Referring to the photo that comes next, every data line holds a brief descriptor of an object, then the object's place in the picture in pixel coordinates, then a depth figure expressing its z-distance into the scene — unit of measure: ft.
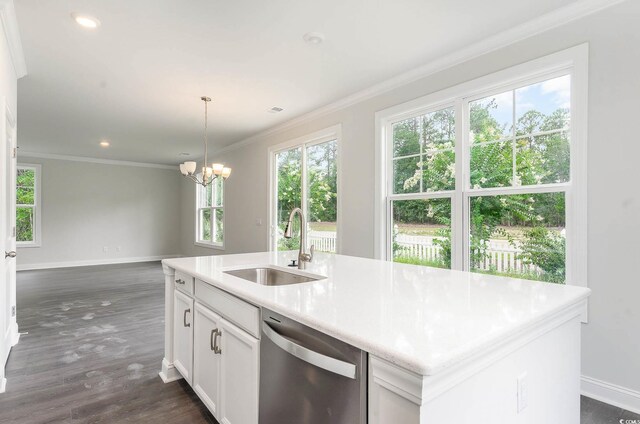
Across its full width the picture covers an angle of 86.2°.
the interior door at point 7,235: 7.88
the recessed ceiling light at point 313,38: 8.84
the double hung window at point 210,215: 24.59
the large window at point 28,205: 24.08
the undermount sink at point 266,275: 7.04
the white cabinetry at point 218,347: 4.89
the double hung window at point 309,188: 15.01
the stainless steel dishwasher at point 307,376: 3.23
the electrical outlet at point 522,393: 3.68
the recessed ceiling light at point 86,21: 7.95
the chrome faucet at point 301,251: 6.91
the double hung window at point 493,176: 8.20
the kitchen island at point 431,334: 2.80
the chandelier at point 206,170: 13.37
